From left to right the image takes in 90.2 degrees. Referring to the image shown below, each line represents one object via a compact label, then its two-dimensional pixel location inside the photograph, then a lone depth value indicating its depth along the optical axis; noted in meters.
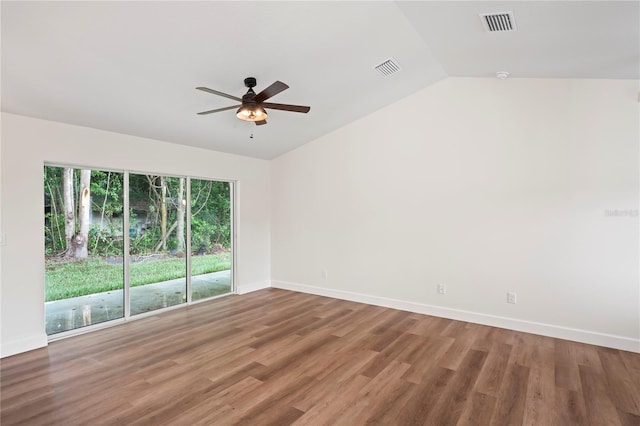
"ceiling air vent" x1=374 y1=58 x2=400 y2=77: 3.64
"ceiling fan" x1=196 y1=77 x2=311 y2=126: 3.02
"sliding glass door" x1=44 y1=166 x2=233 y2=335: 3.87
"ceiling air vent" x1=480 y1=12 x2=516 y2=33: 2.64
